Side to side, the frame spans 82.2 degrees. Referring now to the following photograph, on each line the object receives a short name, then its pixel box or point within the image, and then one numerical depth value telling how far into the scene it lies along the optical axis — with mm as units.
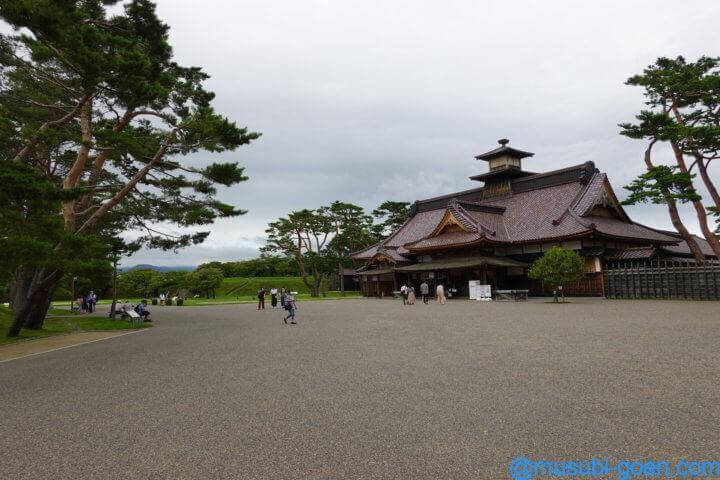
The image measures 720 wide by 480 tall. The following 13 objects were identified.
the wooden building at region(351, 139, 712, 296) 27617
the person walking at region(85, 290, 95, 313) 28172
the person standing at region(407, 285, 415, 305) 25594
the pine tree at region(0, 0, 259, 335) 10125
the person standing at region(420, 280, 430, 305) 26266
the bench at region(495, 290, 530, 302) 25562
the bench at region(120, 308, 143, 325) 17808
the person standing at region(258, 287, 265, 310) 25486
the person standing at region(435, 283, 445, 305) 25125
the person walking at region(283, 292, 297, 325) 15539
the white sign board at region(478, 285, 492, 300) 27484
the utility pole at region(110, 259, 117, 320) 19867
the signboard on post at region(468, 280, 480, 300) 28141
